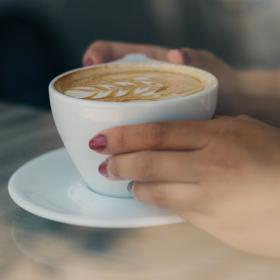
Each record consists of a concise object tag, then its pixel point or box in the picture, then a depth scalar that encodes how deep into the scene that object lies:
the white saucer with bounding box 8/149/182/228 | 0.50
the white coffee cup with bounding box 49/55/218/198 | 0.51
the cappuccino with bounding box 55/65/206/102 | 0.55
